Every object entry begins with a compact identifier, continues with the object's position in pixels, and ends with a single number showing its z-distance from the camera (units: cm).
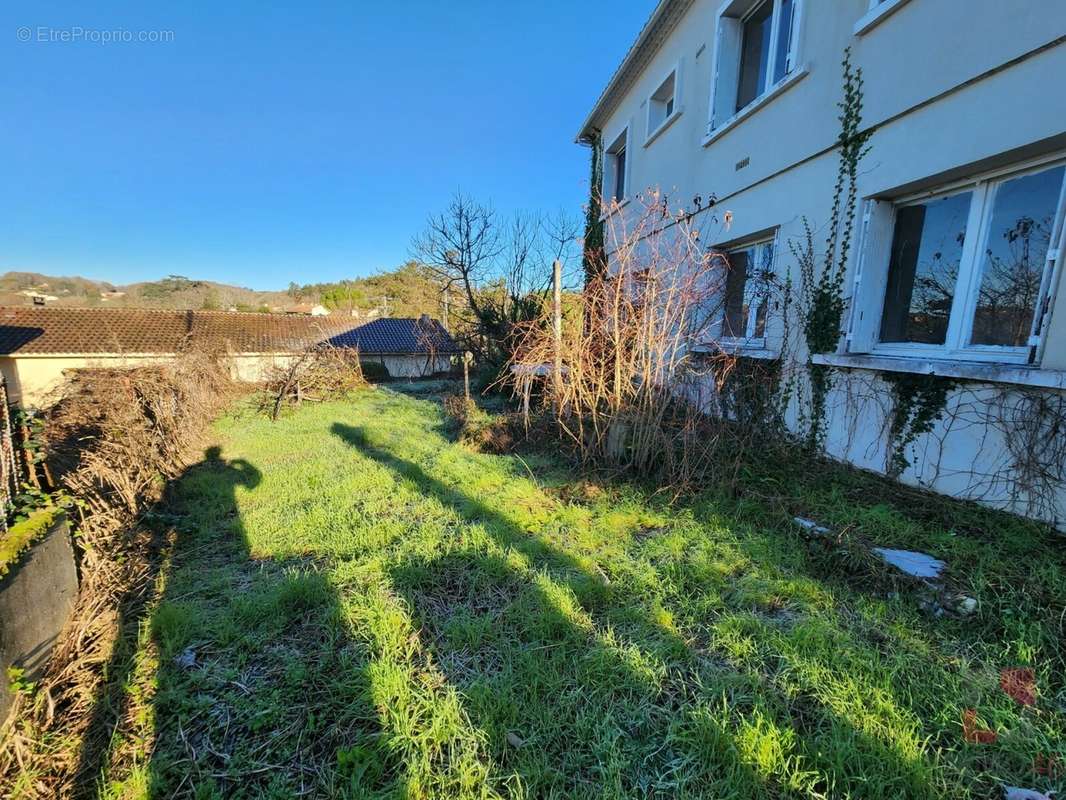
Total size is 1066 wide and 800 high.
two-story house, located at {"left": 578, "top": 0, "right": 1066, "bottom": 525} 285
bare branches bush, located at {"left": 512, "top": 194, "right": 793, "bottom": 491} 435
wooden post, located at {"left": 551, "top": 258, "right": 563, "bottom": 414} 482
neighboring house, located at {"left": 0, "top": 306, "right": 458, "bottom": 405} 2230
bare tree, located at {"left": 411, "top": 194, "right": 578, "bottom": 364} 1275
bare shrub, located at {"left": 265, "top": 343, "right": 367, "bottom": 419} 1076
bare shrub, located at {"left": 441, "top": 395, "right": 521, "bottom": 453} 621
